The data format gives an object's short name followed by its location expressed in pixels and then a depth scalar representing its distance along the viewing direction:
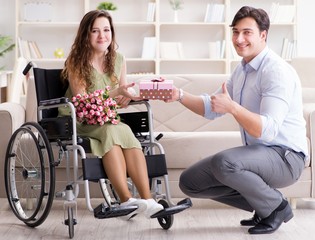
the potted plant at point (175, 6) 7.68
